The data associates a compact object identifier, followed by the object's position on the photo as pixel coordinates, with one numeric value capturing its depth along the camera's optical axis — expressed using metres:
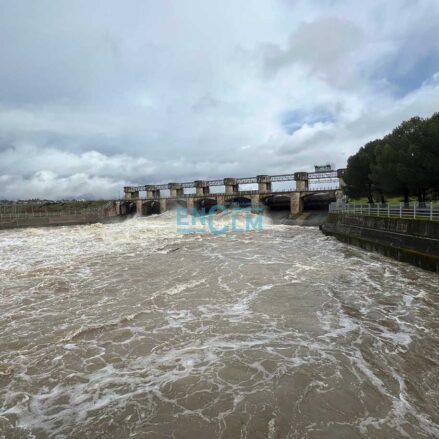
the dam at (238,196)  47.59
